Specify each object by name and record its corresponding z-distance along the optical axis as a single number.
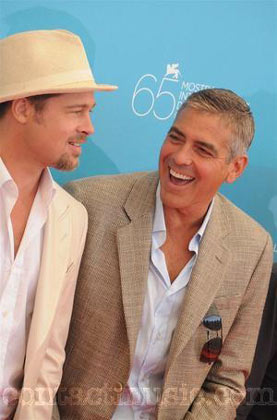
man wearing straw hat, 2.87
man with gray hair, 3.03
